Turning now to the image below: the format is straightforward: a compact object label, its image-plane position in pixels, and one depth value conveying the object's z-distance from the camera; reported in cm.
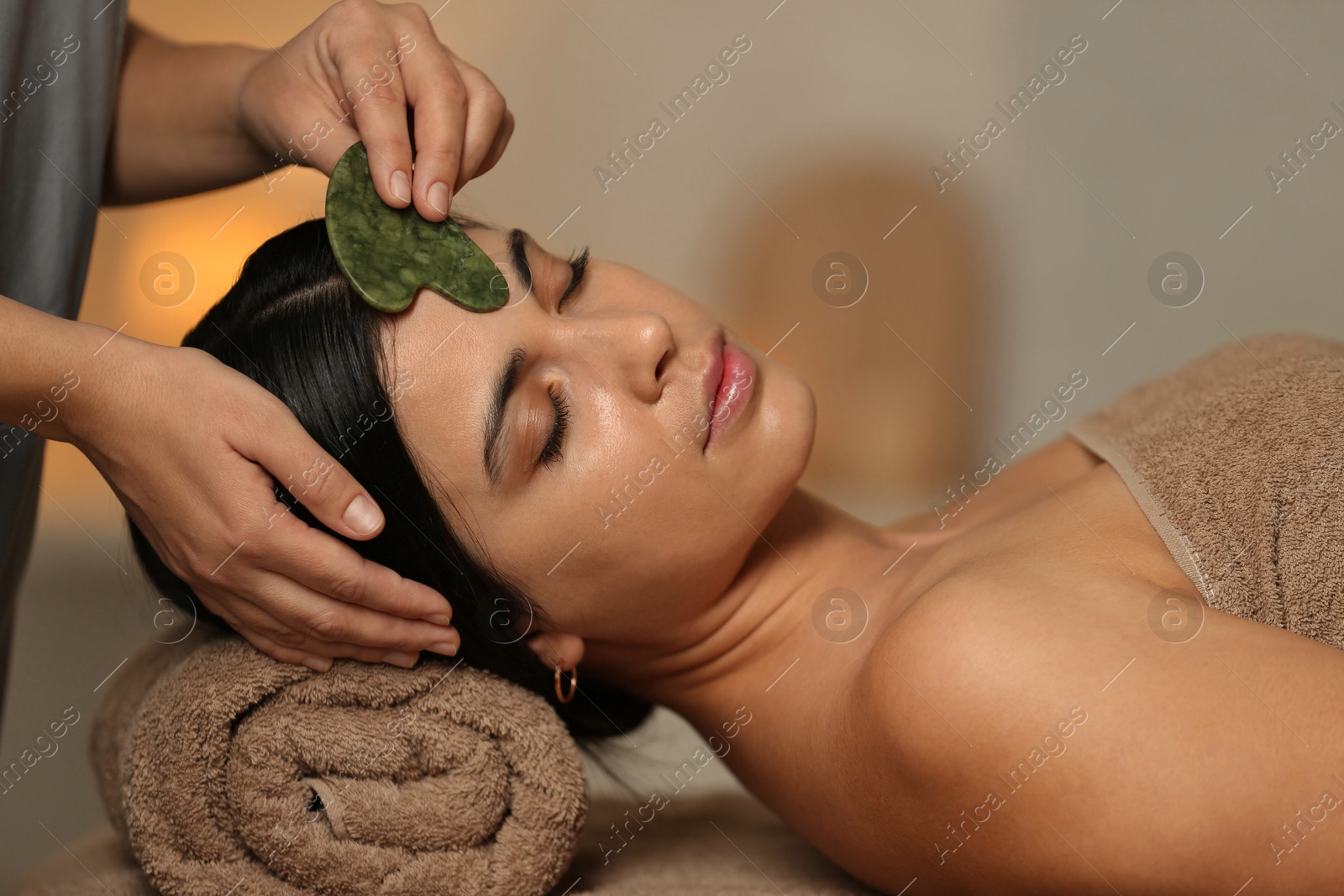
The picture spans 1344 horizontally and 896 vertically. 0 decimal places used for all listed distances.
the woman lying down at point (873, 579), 69
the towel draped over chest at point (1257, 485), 84
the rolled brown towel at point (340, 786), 84
